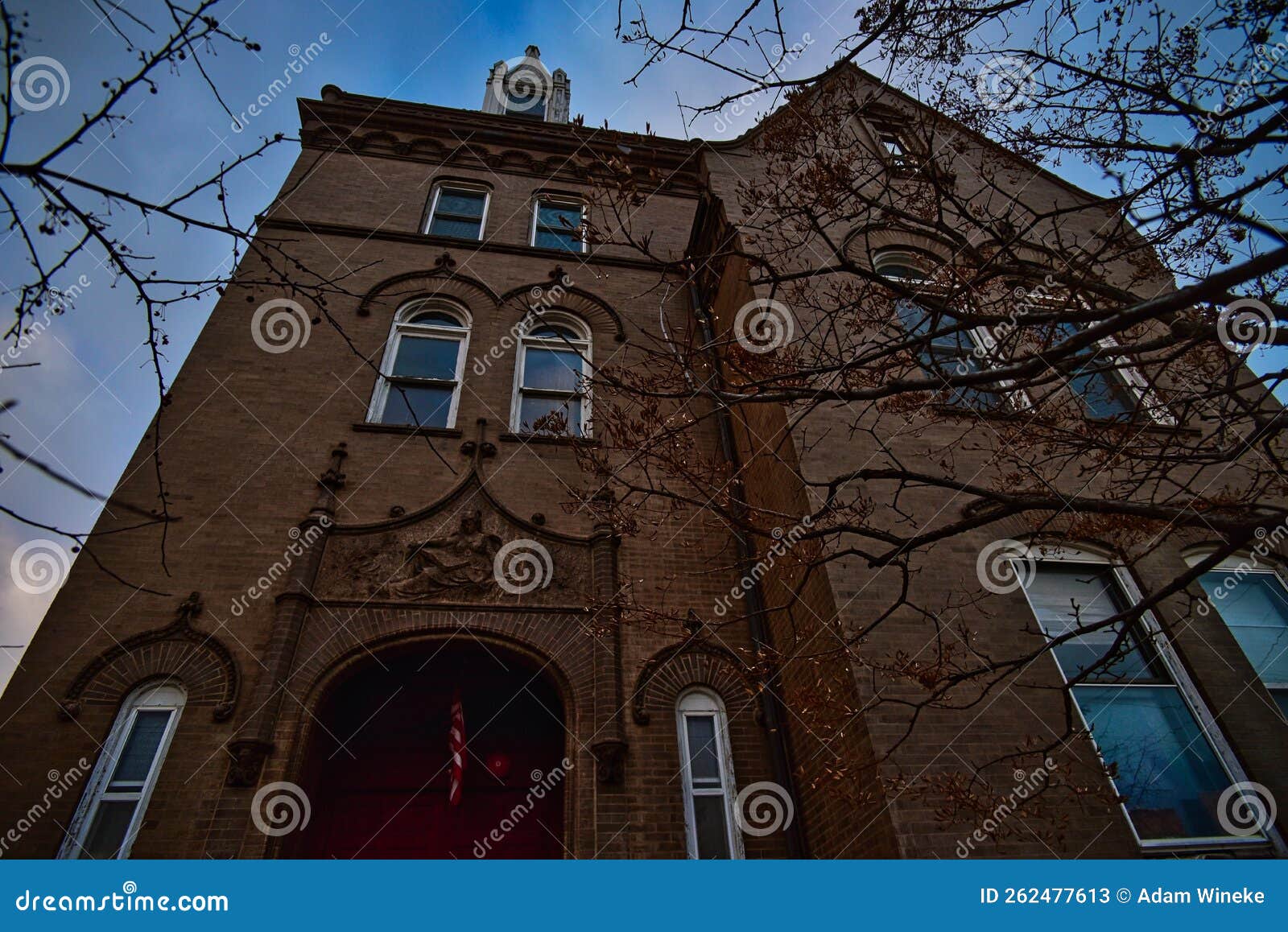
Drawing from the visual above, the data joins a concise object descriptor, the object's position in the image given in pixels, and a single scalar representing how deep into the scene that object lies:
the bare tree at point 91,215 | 2.79
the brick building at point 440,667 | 5.57
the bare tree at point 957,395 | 4.49
